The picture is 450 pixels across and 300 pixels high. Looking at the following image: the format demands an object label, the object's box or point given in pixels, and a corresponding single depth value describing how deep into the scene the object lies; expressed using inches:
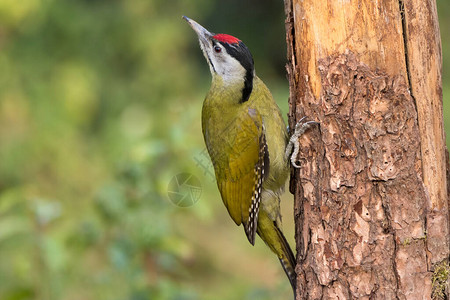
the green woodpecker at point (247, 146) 283.6
